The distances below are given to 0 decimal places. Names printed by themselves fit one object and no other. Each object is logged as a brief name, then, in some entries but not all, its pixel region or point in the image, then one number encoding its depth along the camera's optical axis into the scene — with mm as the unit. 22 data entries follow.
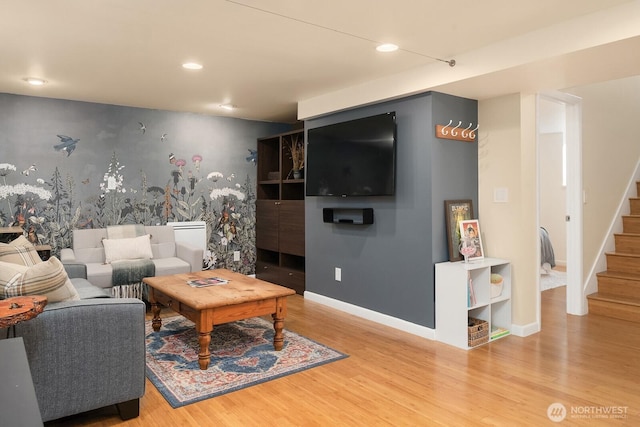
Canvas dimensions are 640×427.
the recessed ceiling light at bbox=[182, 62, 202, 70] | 3562
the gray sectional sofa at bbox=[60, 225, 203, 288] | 4332
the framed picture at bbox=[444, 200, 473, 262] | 3725
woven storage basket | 3459
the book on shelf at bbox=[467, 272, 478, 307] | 3471
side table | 1642
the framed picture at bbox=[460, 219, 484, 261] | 3762
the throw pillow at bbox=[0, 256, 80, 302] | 2066
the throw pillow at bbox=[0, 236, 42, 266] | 3336
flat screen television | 3879
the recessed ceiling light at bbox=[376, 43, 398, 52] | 3121
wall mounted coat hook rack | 3693
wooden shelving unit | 5359
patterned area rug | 2748
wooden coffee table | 2977
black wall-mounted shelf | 4160
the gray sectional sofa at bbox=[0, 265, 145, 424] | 2078
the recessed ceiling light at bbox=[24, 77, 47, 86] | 4039
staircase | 4230
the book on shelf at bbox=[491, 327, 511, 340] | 3676
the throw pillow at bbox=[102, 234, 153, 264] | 4723
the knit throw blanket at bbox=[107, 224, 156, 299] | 4352
